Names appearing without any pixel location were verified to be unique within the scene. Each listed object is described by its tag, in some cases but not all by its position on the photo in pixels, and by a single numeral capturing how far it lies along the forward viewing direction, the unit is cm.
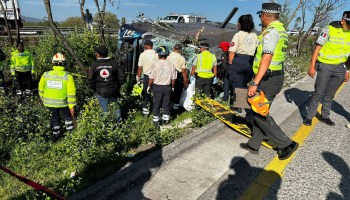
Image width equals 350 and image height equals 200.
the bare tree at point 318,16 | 1506
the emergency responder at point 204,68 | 650
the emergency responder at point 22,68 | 867
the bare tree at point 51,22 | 588
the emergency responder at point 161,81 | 542
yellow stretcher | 453
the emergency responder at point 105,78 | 502
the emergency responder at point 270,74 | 344
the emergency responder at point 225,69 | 688
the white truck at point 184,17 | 1473
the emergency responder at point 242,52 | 550
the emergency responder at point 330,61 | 452
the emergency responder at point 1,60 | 834
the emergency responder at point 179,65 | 638
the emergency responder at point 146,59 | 646
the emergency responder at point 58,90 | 475
